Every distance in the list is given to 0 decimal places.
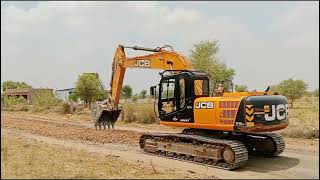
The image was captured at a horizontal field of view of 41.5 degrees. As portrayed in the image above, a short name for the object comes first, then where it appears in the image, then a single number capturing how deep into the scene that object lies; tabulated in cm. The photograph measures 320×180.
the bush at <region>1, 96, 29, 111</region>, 4712
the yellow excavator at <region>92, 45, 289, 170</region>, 1137
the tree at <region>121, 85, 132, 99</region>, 8735
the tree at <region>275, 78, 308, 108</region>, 5100
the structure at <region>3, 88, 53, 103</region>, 6734
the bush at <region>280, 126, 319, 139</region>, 1730
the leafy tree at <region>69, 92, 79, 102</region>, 4661
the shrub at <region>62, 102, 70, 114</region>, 3950
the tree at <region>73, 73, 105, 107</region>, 4362
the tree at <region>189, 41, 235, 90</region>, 3006
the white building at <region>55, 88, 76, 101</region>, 7002
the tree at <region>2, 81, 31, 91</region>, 9692
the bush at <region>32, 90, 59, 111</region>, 4491
